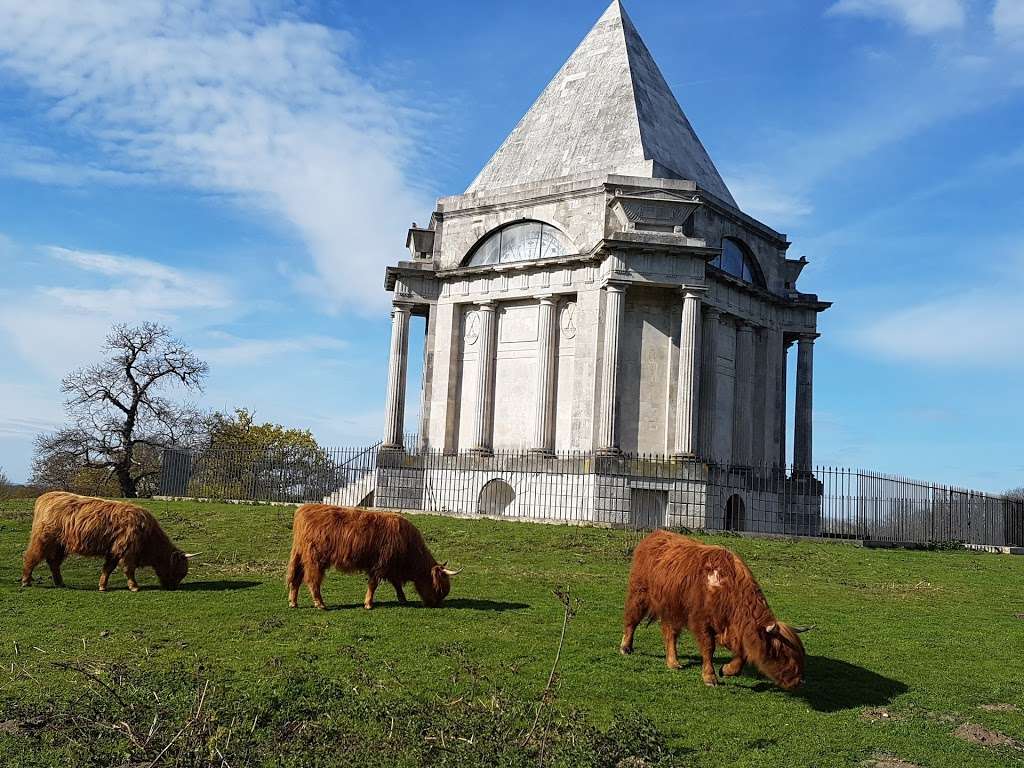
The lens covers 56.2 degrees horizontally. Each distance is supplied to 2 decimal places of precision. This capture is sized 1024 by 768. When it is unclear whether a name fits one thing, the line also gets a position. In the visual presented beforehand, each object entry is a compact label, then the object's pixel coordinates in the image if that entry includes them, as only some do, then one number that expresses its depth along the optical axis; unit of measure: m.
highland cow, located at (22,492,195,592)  14.81
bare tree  42.00
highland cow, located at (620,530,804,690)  9.83
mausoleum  31.14
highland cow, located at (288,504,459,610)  13.39
